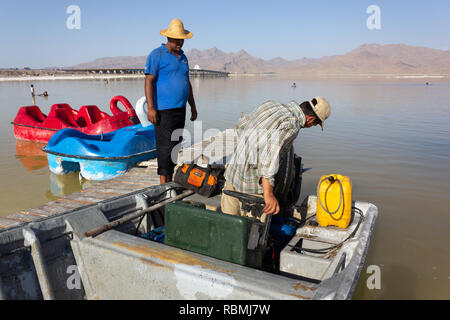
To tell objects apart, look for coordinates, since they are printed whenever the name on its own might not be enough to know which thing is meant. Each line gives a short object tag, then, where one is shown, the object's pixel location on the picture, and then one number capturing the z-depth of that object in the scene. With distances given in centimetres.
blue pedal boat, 734
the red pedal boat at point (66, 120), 952
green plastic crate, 252
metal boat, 206
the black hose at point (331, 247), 312
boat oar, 274
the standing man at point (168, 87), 429
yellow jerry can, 352
